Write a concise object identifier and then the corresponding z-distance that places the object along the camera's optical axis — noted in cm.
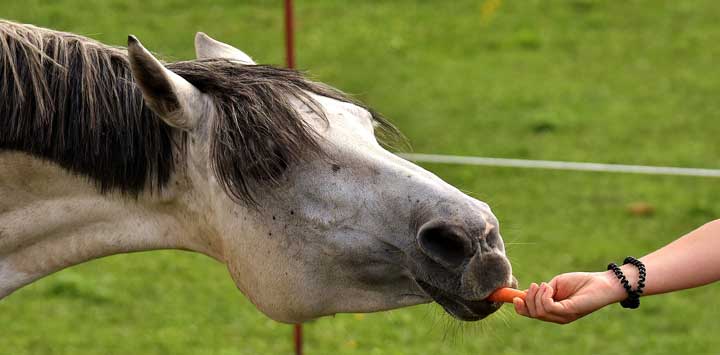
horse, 541
